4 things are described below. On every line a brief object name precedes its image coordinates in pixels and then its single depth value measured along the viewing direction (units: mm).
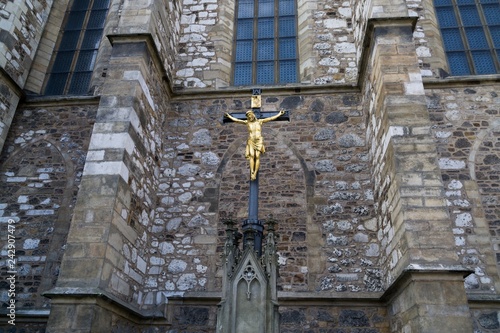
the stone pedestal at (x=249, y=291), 5000
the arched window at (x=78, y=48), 10227
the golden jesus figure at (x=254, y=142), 6307
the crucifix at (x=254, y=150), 5645
